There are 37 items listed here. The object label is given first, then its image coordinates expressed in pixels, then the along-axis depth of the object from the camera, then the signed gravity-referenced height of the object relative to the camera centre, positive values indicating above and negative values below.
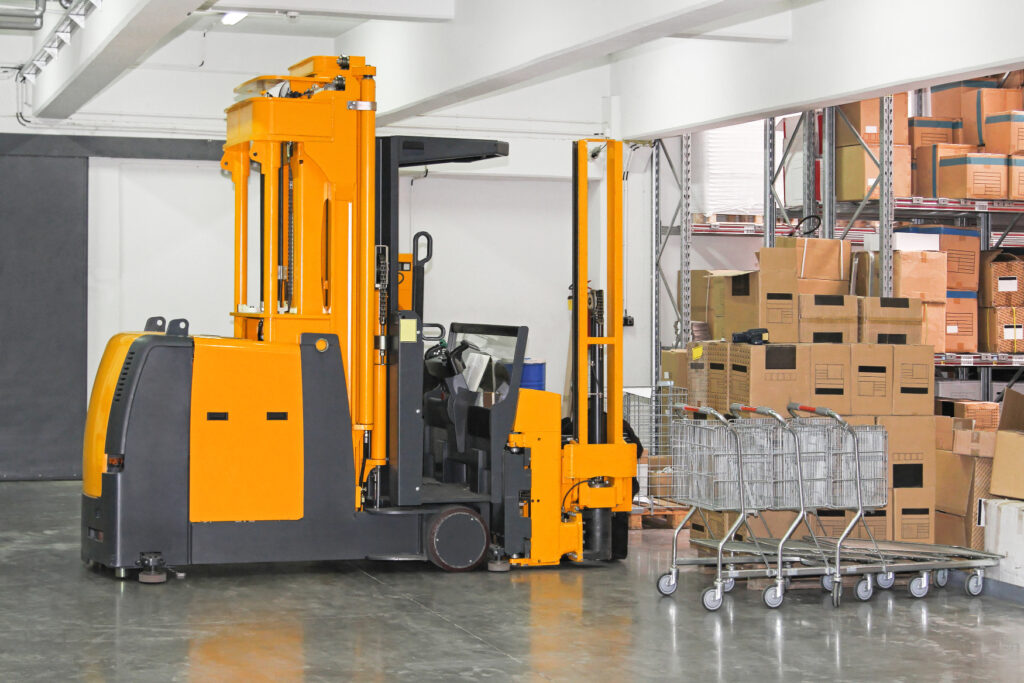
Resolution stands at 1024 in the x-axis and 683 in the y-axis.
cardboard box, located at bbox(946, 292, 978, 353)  11.12 +0.15
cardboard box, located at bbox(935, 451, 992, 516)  8.44 -0.91
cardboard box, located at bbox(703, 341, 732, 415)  9.02 -0.25
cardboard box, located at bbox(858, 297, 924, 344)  9.12 +0.12
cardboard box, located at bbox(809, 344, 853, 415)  8.69 -0.26
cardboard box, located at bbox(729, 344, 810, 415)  8.62 -0.23
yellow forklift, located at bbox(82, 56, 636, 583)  7.73 -0.41
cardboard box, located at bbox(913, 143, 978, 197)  11.30 +1.46
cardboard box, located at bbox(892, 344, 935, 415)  8.70 -0.28
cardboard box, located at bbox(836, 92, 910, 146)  11.41 +1.84
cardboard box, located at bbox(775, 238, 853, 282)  9.93 +0.60
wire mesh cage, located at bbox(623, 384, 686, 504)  9.82 -0.63
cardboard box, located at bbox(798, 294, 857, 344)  9.05 +0.13
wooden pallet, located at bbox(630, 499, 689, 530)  10.25 -1.38
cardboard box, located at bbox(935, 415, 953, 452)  8.72 -0.61
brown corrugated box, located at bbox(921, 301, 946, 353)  10.65 +0.12
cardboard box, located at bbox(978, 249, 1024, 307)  11.27 +0.45
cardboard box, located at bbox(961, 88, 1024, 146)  11.55 +1.98
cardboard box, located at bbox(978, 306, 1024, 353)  11.25 +0.07
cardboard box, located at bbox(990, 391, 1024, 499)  8.09 -0.76
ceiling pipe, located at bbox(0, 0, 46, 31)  9.59 +2.32
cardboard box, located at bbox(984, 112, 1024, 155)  11.23 +1.71
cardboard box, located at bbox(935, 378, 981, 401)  12.56 -0.48
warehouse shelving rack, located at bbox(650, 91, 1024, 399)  10.20 +1.13
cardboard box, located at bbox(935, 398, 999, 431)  10.88 -0.60
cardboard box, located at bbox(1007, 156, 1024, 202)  11.18 +1.30
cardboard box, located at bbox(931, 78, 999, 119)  11.98 +2.16
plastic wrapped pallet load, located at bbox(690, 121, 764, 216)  14.09 +1.75
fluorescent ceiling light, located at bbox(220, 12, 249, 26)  11.41 +2.74
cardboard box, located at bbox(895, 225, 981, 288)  11.18 +0.68
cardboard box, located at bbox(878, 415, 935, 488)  8.62 -0.71
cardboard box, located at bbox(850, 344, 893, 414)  8.70 -0.28
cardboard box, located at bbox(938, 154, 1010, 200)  11.14 +1.33
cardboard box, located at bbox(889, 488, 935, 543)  8.61 -1.13
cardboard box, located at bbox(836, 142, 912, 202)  11.08 +1.37
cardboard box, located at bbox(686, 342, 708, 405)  9.37 -0.26
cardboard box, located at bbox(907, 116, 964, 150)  11.64 +1.79
